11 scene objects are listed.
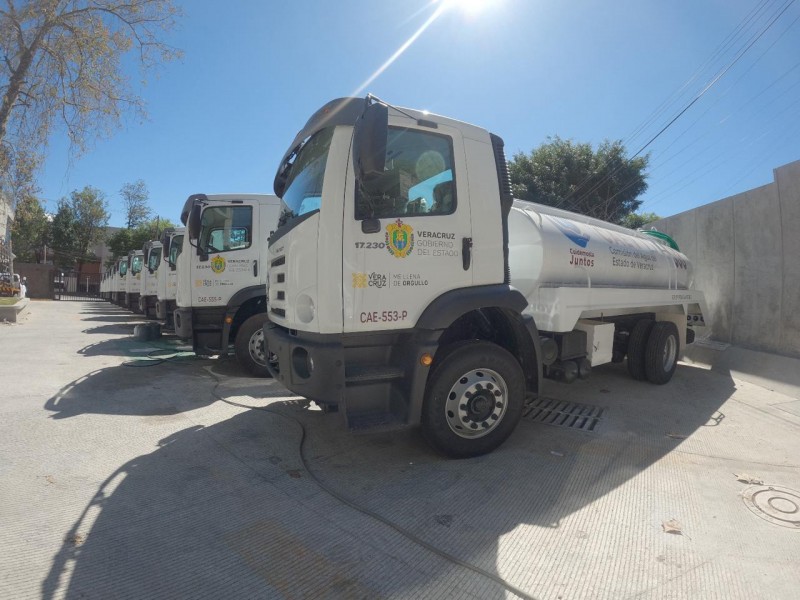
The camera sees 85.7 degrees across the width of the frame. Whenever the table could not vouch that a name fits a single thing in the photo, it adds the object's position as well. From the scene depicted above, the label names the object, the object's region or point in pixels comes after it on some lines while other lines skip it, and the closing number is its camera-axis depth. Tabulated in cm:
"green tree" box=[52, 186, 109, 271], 4662
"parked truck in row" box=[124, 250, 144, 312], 1622
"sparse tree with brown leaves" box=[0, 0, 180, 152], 1130
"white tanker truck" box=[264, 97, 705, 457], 310
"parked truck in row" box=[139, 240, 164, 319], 1288
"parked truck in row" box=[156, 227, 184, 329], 878
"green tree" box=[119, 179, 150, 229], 5031
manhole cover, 281
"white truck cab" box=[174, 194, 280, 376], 669
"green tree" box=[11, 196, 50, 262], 4410
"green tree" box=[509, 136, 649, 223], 2252
